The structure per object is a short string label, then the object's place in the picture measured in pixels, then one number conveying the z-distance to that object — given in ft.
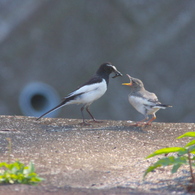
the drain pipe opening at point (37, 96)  49.01
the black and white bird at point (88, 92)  38.60
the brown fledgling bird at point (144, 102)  35.99
